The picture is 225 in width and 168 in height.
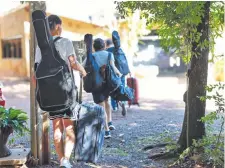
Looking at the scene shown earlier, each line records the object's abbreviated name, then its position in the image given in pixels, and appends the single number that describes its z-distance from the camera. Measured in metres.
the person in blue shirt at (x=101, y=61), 11.79
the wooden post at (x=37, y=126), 8.02
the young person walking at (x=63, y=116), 7.36
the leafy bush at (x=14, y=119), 7.95
